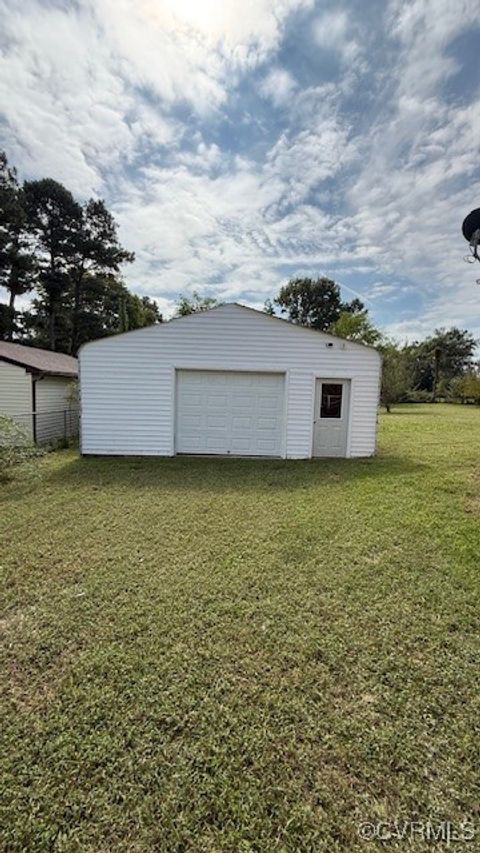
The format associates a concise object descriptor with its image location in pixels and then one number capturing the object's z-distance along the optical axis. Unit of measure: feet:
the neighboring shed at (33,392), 36.32
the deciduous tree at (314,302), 134.10
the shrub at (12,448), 22.71
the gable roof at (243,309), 28.84
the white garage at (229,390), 29.17
